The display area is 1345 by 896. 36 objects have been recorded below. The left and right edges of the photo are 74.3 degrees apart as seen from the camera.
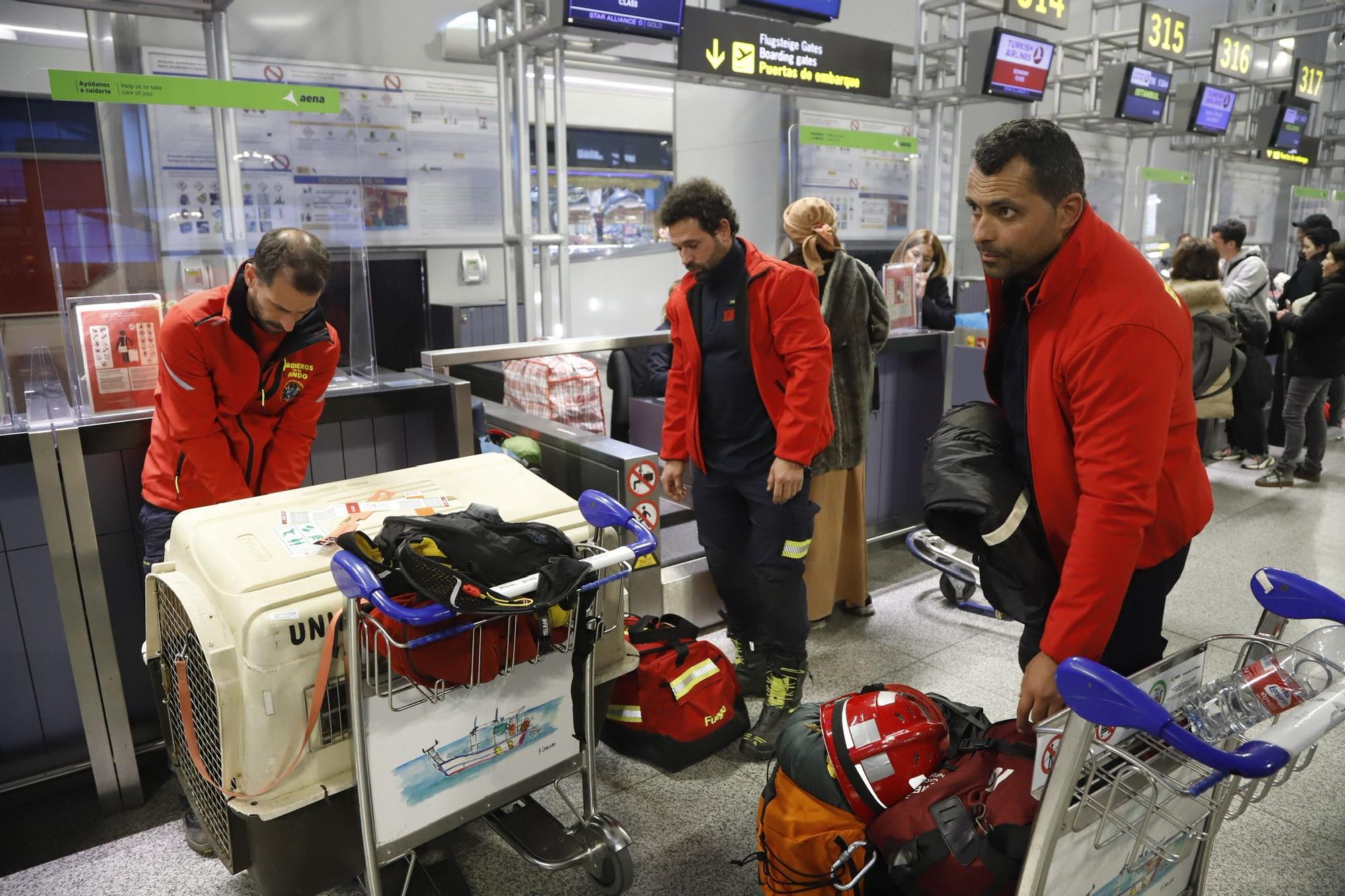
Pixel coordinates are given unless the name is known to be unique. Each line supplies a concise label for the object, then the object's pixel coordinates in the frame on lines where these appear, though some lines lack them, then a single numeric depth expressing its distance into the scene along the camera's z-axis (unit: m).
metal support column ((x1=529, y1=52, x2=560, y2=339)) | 4.71
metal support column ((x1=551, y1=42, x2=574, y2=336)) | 4.64
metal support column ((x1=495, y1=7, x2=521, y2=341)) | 4.73
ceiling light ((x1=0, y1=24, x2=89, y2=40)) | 4.70
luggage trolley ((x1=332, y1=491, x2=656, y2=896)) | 1.55
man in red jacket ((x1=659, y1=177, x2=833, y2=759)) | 2.63
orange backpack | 1.87
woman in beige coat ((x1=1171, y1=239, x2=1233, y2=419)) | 5.07
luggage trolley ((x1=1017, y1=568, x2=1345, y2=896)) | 1.14
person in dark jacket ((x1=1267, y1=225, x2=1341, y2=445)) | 6.01
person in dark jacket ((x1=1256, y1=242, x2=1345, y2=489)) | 5.55
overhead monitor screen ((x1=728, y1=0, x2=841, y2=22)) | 5.58
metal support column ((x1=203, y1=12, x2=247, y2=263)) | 2.82
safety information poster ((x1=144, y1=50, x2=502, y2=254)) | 2.83
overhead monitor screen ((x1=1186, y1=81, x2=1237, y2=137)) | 8.91
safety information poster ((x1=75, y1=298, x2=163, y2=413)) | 2.55
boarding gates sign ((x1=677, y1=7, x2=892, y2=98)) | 5.14
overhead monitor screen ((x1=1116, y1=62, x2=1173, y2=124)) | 8.03
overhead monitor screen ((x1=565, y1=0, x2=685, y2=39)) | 4.27
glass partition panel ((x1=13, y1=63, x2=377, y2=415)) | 2.53
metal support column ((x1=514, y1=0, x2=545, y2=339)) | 4.70
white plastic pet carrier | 1.51
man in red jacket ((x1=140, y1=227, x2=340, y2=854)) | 2.21
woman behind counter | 4.88
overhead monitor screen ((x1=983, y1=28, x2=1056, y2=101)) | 6.34
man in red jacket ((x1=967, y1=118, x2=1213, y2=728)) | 1.38
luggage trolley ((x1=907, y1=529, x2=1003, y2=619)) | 3.74
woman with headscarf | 3.34
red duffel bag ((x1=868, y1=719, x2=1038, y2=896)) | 1.62
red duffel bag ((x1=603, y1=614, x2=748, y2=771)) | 2.66
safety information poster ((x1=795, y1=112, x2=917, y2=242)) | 6.94
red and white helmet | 1.92
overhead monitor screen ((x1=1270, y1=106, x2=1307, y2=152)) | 10.07
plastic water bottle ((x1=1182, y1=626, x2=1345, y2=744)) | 1.34
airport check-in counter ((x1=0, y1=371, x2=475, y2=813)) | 2.39
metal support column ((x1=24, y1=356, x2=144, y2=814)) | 2.36
